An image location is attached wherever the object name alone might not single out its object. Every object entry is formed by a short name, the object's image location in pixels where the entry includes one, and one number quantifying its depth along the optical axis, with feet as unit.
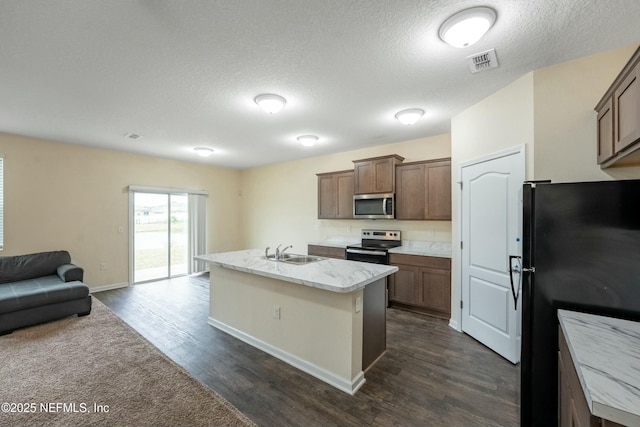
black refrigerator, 4.50
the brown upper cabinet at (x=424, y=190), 12.70
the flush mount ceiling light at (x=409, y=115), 10.37
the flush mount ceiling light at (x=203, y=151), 16.06
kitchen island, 7.11
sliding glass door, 17.89
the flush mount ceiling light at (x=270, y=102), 9.05
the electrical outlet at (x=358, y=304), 7.18
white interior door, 8.23
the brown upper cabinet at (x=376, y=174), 14.10
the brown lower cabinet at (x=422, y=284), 11.73
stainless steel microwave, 14.07
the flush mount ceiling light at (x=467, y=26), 5.32
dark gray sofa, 10.15
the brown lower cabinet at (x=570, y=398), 2.95
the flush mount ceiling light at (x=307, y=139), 13.71
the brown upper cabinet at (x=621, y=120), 4.69
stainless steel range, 13.44
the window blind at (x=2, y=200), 13.03
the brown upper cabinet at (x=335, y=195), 16.30
